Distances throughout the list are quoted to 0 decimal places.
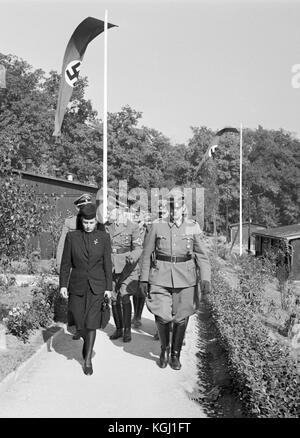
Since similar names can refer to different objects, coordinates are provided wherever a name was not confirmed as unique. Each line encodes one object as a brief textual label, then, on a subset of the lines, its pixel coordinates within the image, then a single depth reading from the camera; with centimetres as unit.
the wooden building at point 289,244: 2164
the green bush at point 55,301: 884
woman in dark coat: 602
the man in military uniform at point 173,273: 632
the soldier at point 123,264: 778
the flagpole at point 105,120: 1379
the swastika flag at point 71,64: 1326
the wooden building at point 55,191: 2306
